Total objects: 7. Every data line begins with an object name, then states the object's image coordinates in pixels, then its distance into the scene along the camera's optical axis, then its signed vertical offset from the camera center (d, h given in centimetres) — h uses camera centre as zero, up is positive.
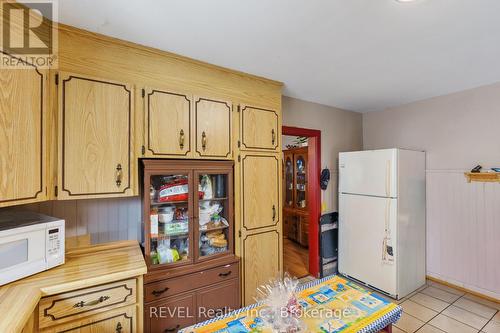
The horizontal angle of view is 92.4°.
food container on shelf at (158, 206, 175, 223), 192 -37
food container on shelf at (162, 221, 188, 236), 192 -48
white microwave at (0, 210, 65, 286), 129 -43
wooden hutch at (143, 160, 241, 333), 178 -62
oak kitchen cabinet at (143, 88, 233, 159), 183 +35
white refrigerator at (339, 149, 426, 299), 269 -62
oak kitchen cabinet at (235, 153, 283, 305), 224 -50
